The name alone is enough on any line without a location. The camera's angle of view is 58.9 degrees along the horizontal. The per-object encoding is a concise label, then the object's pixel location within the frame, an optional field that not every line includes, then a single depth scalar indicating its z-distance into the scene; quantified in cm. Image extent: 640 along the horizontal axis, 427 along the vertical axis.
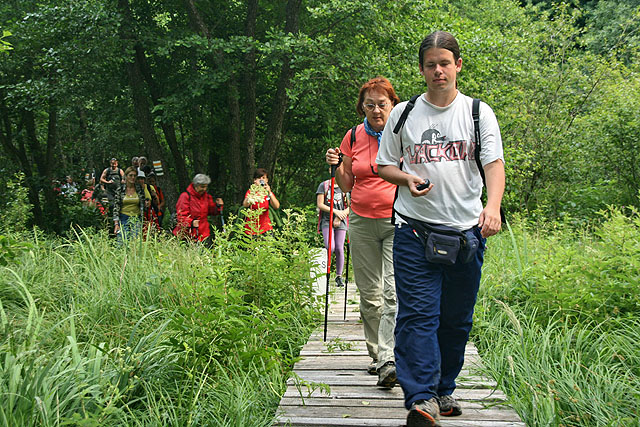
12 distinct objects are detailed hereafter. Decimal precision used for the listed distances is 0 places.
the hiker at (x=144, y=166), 1126
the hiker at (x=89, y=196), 1319
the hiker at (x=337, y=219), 794
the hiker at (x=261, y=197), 686
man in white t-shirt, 305
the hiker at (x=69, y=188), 1394
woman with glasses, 408
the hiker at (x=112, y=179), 989
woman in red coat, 927
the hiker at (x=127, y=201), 970
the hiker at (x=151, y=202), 1005
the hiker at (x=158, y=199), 1074
